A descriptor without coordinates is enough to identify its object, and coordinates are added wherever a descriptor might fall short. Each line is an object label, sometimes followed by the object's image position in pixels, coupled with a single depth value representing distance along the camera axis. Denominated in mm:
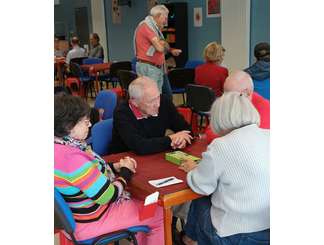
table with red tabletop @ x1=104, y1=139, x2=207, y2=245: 1820
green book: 2160
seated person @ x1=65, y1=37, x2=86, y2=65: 9109
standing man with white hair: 4418
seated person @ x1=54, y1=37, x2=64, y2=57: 10210
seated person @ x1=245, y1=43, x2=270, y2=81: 3654
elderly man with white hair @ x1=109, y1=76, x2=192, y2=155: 2375
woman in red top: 4703
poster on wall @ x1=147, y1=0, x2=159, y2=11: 9277
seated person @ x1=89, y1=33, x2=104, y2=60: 9273
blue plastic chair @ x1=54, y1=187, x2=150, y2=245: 1704
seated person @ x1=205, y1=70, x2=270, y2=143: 2531
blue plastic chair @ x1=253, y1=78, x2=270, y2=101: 3555
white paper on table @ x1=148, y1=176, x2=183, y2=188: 1896
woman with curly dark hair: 1724
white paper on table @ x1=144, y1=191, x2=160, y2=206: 1798
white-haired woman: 1707
